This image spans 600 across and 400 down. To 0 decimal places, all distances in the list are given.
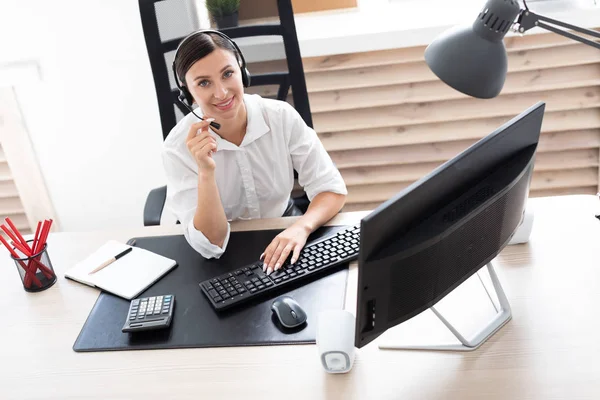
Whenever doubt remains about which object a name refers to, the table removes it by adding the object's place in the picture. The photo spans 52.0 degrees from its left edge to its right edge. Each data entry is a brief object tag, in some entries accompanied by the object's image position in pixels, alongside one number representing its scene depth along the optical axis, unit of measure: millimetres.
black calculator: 1245
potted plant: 1740
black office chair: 1704
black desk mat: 1204
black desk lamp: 1104
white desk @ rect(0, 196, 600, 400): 1041
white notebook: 1402
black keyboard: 1300
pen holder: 1425
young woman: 1487
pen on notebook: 1471
